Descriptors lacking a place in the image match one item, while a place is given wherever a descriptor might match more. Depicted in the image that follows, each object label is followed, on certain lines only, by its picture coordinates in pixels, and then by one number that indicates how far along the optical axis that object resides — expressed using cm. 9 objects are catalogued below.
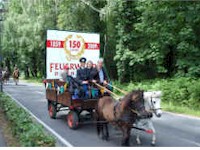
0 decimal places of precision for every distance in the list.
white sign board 1570
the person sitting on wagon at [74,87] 1295
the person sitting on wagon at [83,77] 1310
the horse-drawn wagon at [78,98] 1005
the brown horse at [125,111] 978
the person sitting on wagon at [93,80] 1317
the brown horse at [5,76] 4592
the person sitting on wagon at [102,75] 1312
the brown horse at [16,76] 4258
